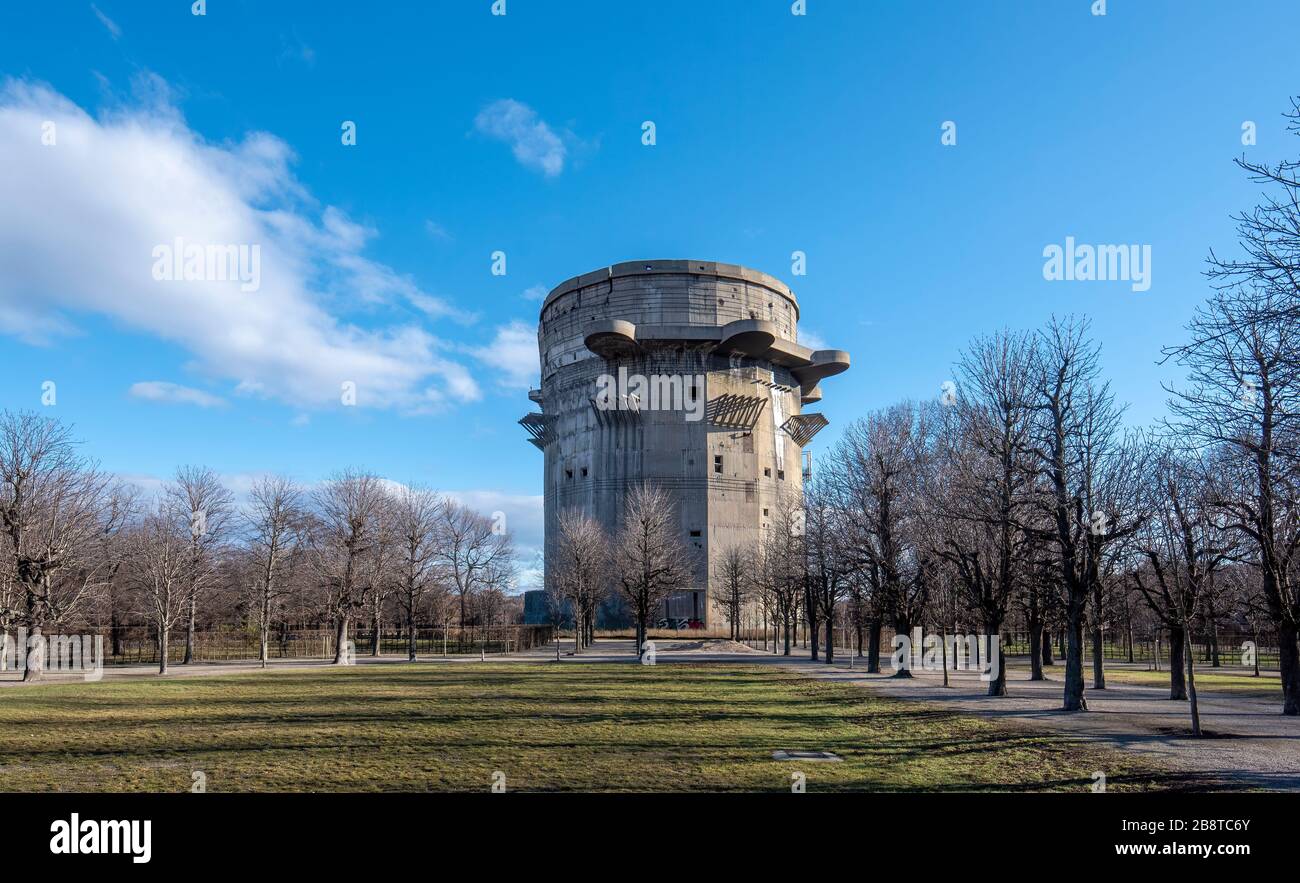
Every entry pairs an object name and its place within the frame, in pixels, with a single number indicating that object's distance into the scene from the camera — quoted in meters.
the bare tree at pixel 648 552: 47.02
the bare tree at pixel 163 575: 39.22
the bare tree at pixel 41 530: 32.03
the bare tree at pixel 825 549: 39.44
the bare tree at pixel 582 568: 56.25
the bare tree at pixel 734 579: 68.01
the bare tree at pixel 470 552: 53.25
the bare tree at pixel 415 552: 46.22
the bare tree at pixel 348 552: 43.81
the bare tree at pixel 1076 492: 21.64
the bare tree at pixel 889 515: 33.88
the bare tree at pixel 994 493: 25.45
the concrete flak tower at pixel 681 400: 79.00
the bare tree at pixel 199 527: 44.69
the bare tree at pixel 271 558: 46.03
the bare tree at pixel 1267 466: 10.94
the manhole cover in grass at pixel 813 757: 13.21
